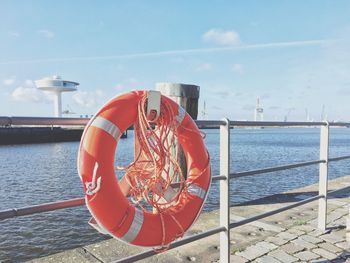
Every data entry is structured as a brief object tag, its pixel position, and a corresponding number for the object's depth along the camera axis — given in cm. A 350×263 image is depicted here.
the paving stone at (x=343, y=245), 282
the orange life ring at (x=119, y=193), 145
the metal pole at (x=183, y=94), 306
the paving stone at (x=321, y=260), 254
